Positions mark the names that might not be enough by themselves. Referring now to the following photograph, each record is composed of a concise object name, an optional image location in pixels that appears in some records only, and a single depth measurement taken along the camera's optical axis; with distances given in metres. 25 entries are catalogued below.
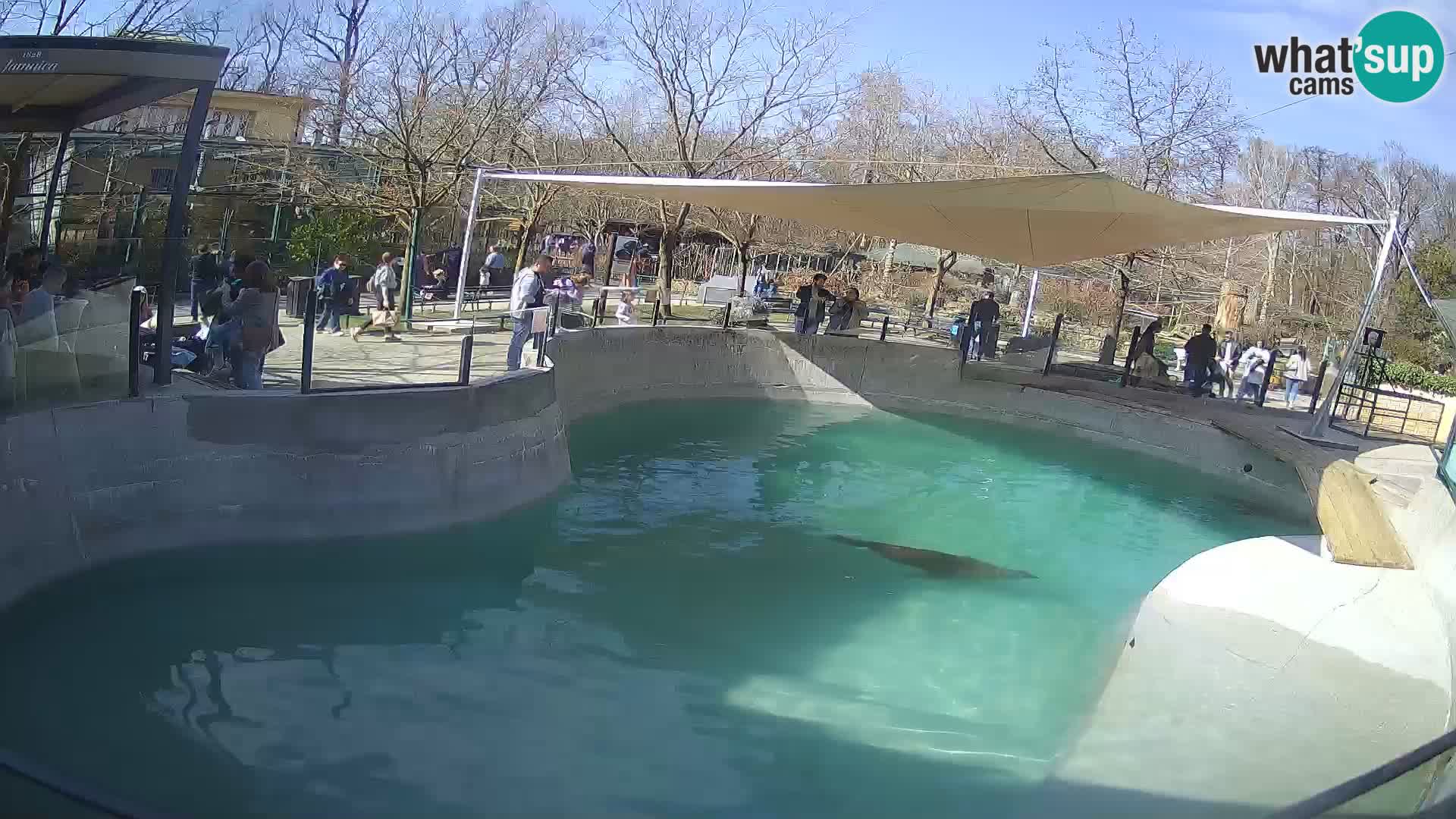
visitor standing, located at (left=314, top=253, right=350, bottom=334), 9.19
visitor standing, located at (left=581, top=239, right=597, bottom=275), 26.48
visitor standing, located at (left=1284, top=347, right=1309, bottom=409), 17.28
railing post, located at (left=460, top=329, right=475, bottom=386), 9.57
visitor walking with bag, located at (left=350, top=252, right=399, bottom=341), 9.98
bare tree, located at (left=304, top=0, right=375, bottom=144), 18.25
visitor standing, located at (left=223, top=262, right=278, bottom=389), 8.37
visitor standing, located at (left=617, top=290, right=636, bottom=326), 17.22
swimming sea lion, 9.82
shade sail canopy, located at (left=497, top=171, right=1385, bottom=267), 11.89
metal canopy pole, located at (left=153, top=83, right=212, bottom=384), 7.92
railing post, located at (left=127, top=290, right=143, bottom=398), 7.59
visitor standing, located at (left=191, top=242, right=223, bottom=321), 8.91
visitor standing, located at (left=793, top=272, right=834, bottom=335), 18.91
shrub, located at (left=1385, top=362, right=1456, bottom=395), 23.75
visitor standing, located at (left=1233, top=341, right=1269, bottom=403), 16.89
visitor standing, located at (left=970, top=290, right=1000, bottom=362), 18.77
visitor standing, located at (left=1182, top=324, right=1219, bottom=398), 17.14
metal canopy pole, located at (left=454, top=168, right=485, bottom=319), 12.98
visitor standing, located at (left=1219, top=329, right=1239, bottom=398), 17.91
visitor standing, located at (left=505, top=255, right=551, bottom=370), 10.85
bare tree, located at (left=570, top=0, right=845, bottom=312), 20.48
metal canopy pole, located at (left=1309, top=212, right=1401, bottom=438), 12.38
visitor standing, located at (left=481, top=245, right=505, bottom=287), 22.43
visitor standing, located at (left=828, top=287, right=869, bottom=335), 19.17
